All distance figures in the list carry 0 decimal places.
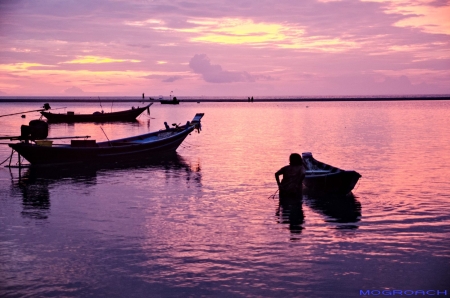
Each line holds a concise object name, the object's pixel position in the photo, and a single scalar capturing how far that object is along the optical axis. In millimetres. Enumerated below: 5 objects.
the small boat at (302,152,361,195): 15008
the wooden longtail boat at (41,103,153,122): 63562
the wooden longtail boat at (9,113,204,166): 22109
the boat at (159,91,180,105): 155775
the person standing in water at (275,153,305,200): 14656
